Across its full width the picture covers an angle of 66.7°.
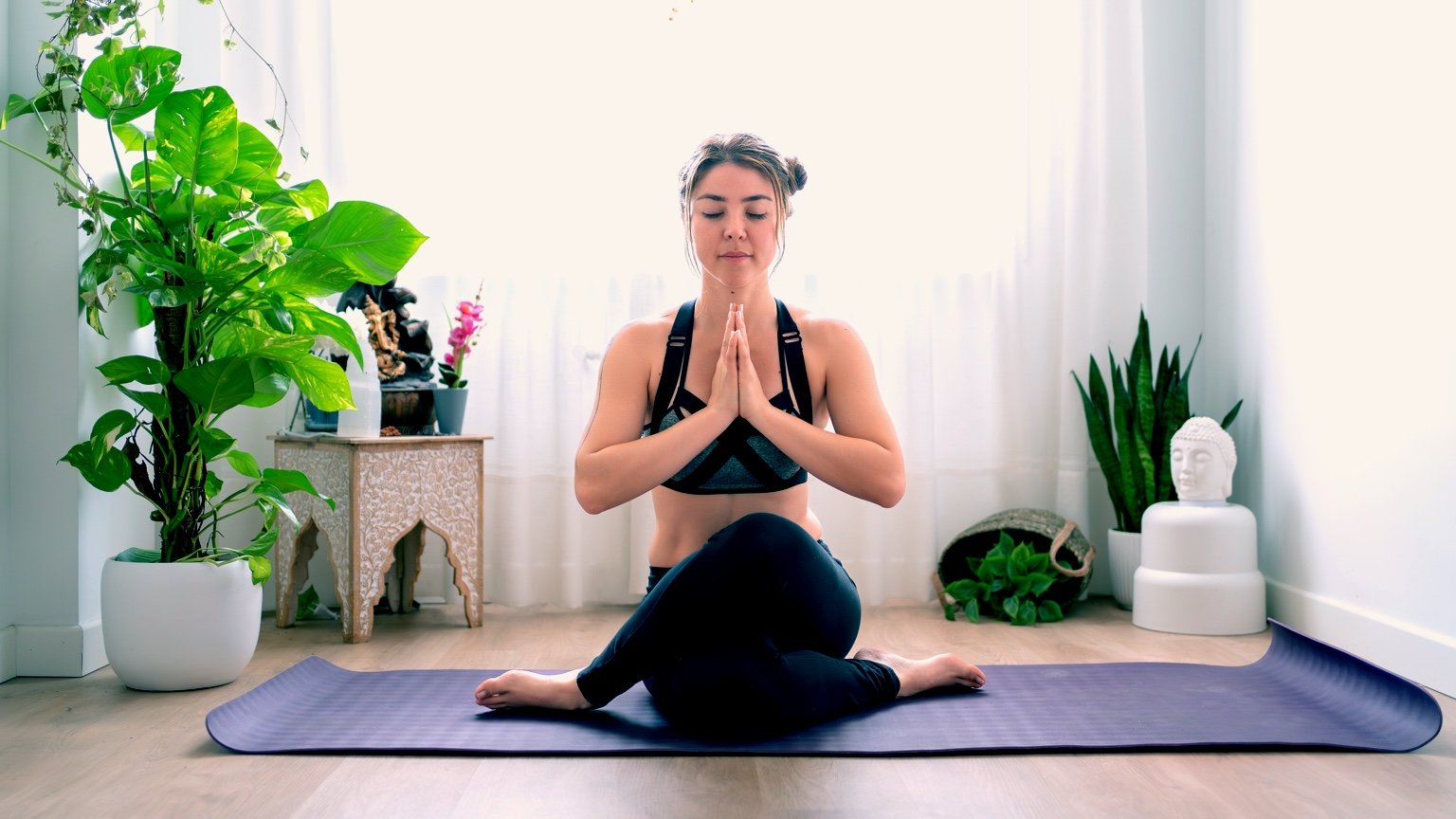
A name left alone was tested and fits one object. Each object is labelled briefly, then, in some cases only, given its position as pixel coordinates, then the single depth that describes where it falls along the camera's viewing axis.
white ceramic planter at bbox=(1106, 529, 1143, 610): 3.27
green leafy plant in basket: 3.08
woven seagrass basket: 3.20
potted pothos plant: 2.26
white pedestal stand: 2.89
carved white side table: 2.86
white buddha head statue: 2.97
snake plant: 3.24
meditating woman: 1.87
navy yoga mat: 1.81
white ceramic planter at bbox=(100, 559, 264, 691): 2.28
